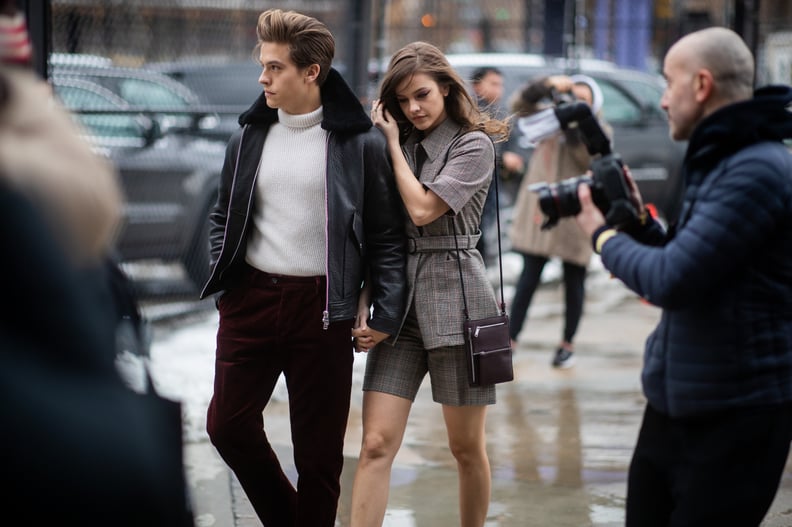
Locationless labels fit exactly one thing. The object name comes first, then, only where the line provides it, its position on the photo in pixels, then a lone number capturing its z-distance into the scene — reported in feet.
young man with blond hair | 12.39
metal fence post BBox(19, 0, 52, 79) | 15.46
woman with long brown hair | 12.64
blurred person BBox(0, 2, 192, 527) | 5.50
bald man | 8.85
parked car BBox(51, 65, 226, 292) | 28.32
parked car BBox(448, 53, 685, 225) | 42.34
